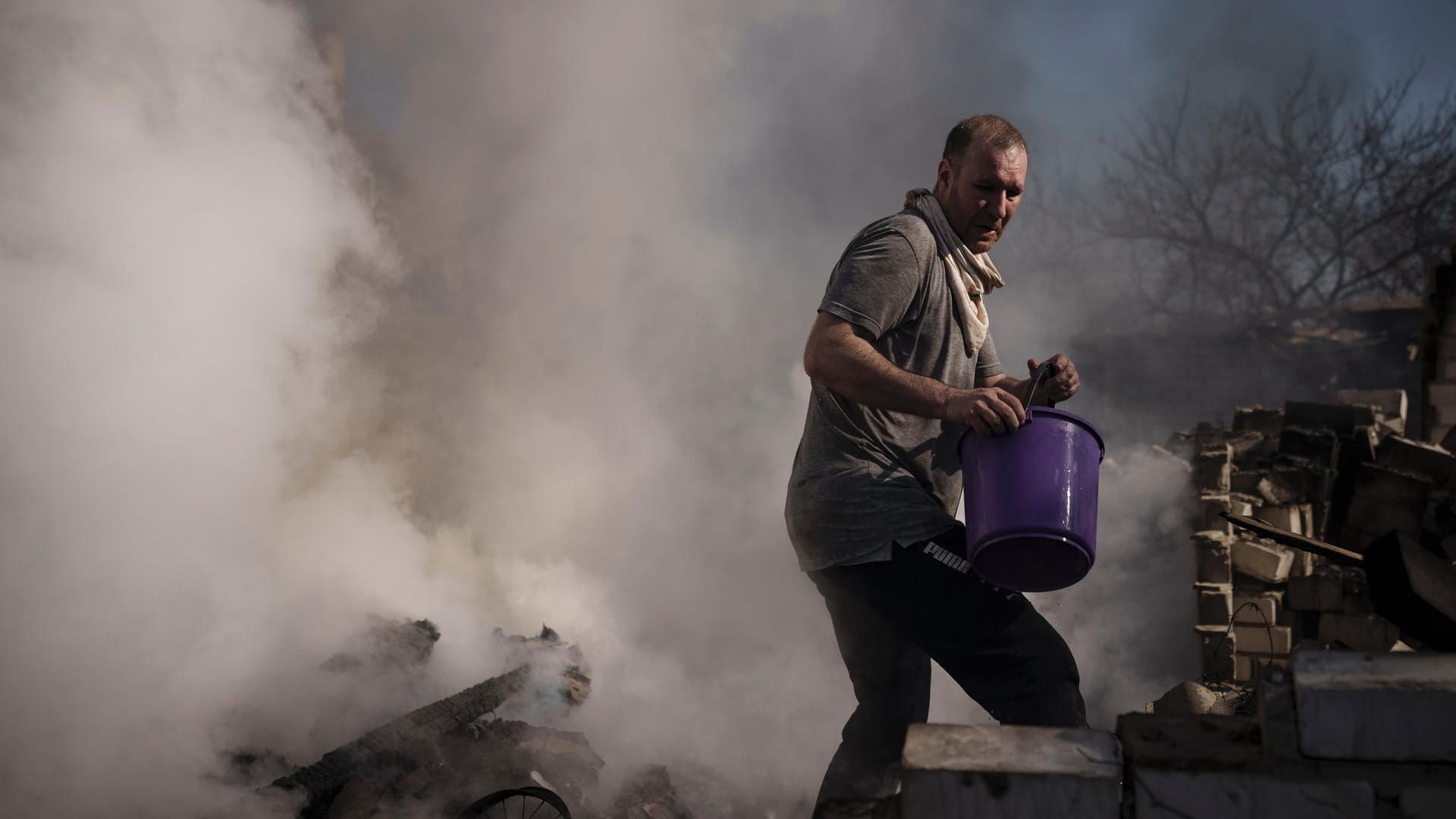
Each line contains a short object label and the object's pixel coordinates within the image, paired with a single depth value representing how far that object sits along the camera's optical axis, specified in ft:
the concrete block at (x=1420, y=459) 18.25
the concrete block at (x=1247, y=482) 19.21
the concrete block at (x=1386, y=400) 31.35
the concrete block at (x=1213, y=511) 17.63
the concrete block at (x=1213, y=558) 17.01
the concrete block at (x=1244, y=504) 18.33
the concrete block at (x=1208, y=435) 22.28
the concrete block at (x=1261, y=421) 23.61
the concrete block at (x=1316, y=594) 17.42
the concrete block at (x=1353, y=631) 17.02
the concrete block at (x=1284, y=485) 19.29
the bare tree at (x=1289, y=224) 62.08
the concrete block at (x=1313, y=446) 20.81
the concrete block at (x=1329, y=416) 21.49
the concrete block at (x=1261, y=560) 17.16
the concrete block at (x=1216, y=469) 18.43
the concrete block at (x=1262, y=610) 16.57
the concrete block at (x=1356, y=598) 17.42
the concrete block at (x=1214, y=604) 16.75
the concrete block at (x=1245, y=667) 16.46
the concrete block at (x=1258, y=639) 16.57
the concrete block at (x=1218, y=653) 16.24
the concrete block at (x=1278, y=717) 5.32
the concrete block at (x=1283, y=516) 18.76
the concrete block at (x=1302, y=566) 17.85
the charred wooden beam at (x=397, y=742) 10.82
